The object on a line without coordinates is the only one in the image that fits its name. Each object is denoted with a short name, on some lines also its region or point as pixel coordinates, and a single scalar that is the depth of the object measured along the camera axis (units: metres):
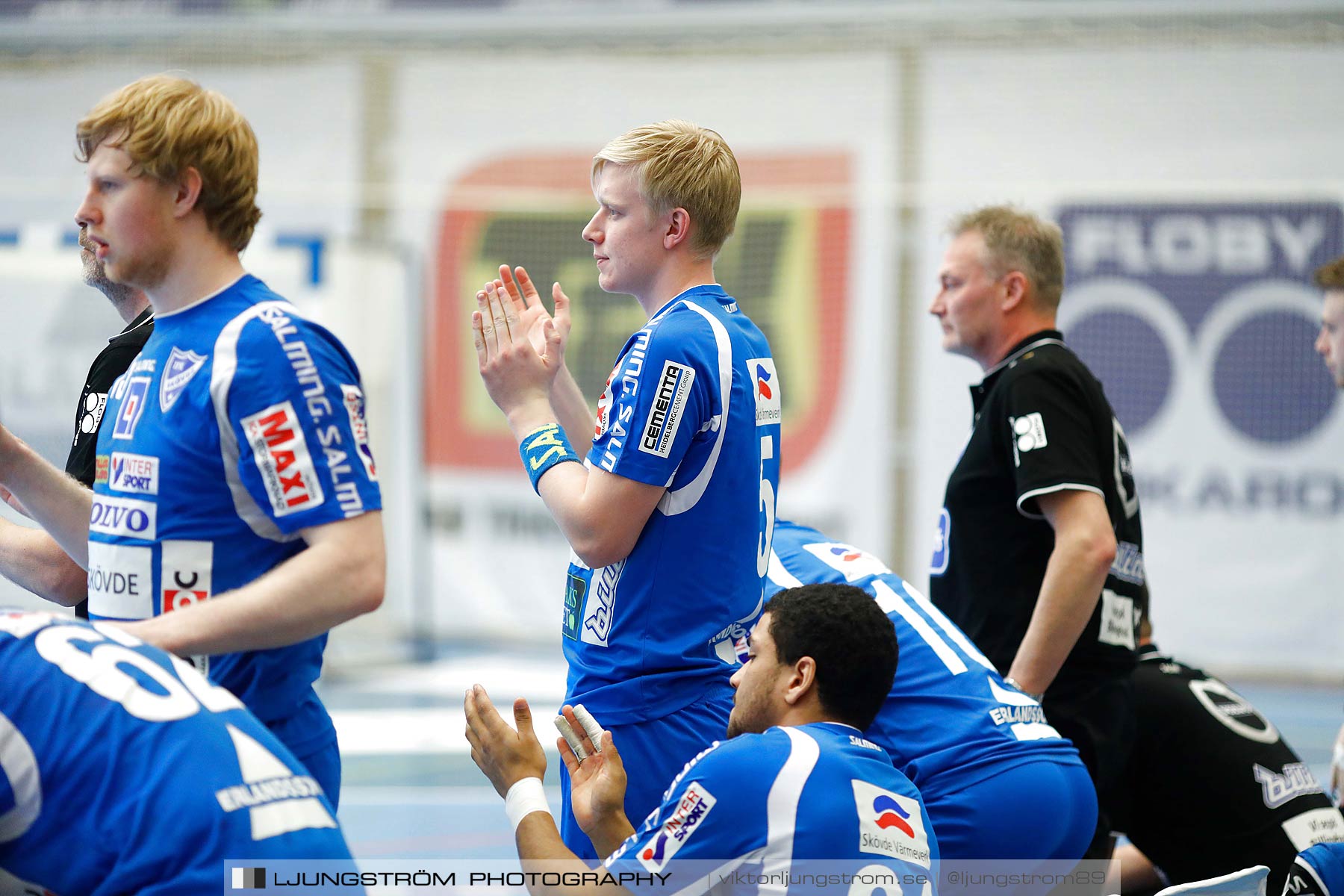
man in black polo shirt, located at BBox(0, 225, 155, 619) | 5.55
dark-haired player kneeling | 5.04
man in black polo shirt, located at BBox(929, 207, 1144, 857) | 7.38
